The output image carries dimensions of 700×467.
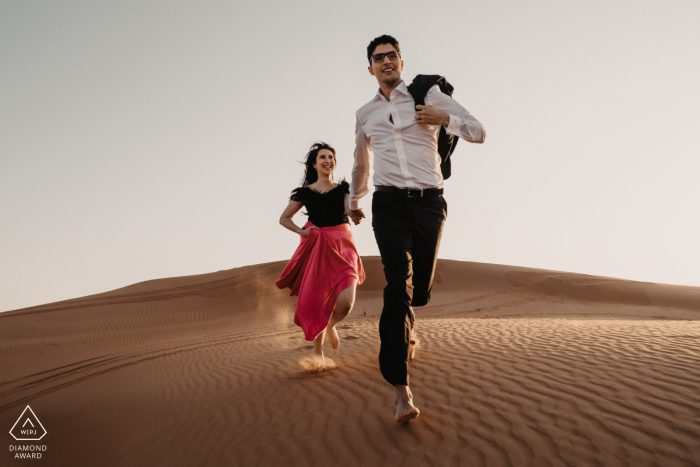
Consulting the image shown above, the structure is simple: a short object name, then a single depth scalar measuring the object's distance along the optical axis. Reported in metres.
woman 4.18
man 2.71
